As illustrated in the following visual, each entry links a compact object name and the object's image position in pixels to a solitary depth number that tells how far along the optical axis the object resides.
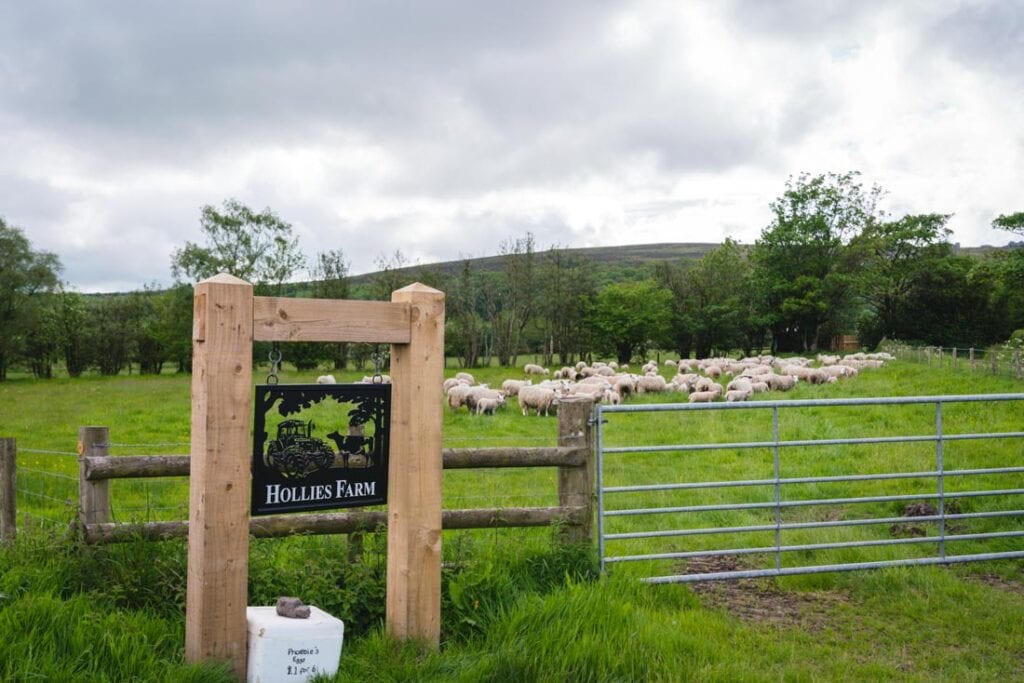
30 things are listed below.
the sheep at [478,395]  21.59
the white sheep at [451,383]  25.81
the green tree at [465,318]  54.59
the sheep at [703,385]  25.20
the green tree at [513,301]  55.69
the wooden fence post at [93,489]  5.80
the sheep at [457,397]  21.91
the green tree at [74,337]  58.10
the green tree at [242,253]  58.34
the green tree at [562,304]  57.19
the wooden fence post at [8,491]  6.39
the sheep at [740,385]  23.89
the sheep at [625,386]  25.99
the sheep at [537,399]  20.91
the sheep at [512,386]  25.33
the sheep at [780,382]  27.47
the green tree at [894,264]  59.34
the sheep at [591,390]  22.42
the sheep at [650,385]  26.66
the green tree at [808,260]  61.69
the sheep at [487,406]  20.95
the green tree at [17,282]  49.56
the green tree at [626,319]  56.12
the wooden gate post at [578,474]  6.43
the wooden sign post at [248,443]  4.52
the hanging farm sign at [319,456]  4.84
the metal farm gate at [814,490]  7.03
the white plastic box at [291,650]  4.49
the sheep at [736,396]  22.66
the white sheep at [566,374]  31.97
